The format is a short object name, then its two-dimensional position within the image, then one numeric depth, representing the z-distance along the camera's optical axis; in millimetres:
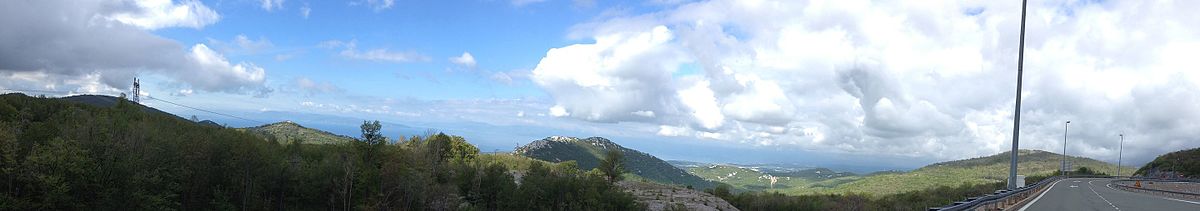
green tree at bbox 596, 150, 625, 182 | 79312
